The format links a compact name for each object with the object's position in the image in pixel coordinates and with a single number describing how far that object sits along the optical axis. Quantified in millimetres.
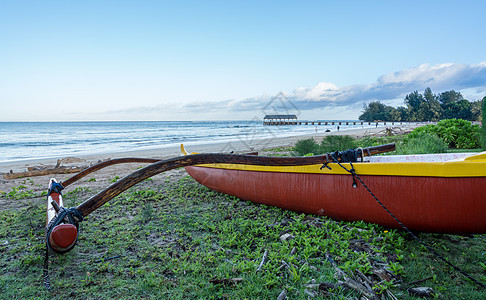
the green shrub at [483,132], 7019
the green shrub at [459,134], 8055
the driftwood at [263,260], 2139
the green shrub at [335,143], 6919
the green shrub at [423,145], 5821
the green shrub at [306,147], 7336
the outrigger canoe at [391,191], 2367
